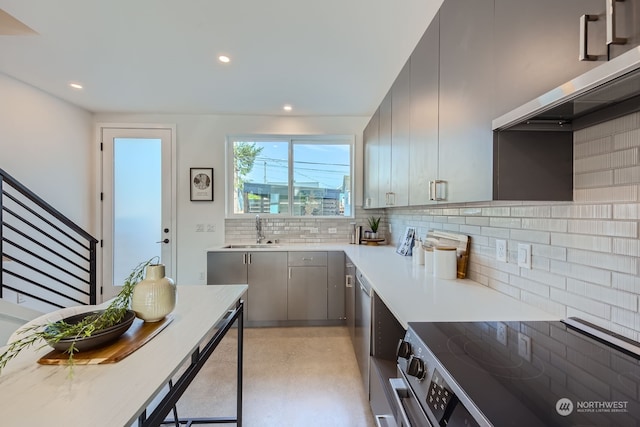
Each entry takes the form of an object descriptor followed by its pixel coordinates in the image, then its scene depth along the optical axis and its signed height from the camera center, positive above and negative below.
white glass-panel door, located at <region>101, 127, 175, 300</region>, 3.62 +0.12
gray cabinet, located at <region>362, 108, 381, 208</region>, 2.84 +0.56
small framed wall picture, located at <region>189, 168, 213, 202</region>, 3.68 +0.35
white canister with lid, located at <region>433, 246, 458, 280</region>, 1.73 -0.33
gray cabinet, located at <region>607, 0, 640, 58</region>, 0.54 +0.38
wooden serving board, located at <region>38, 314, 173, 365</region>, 0.84 -0.46
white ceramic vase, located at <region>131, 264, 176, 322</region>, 1.12 -0.36
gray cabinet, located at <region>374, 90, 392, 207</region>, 2.34 +0.53
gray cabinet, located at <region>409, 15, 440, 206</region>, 1.41 +0.54
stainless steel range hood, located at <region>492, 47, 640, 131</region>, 0.54 +0.29
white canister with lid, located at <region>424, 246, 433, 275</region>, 1.90 -0.35
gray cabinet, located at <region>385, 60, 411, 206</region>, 1.84 +0.54
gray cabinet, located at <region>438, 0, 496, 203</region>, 0.99 +0.45
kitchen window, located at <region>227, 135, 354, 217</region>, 3.81 +0.50
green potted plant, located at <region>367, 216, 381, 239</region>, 3.61 -0.20
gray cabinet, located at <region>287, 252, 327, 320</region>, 3.16 -0.87
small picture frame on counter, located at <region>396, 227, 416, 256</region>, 2.64 -0.31
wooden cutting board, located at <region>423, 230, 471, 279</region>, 1.74 -0.23
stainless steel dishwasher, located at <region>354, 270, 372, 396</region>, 1.79 -0.83
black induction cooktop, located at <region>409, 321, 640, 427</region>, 0.57 -0.42
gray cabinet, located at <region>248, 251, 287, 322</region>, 3.14 -0.87
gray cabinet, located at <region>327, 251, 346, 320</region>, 3.17 -0.88
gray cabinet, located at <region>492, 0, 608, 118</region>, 0.63 +0.45
